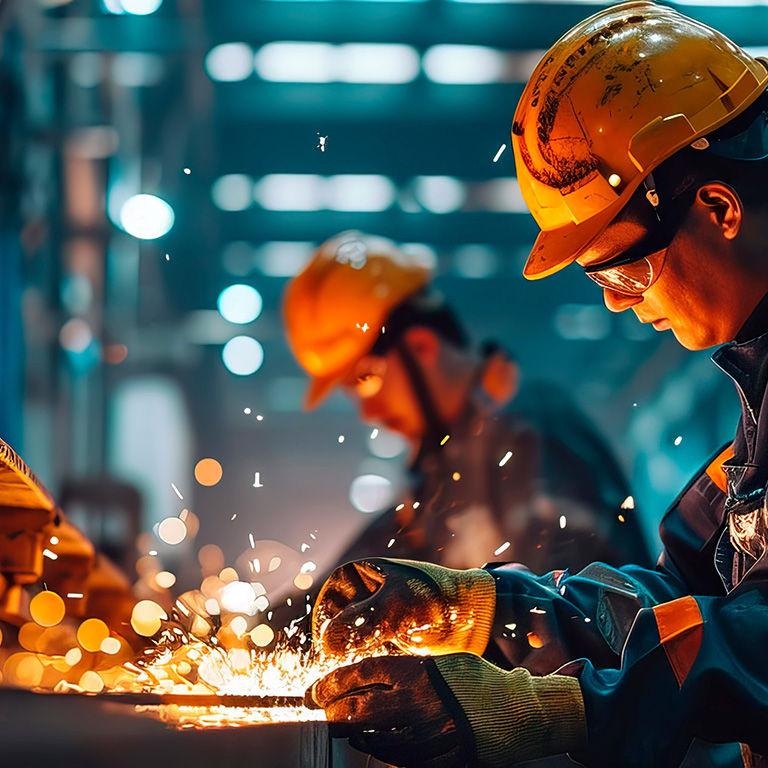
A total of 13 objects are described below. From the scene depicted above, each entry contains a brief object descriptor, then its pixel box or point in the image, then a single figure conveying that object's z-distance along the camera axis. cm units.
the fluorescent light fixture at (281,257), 920
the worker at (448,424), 349
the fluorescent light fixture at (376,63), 728
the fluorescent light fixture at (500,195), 804
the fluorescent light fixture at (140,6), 729
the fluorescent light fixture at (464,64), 734
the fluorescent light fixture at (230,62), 731
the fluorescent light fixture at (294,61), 732
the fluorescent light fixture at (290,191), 815
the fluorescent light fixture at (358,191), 812
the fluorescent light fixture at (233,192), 809
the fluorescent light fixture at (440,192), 806
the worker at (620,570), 119
